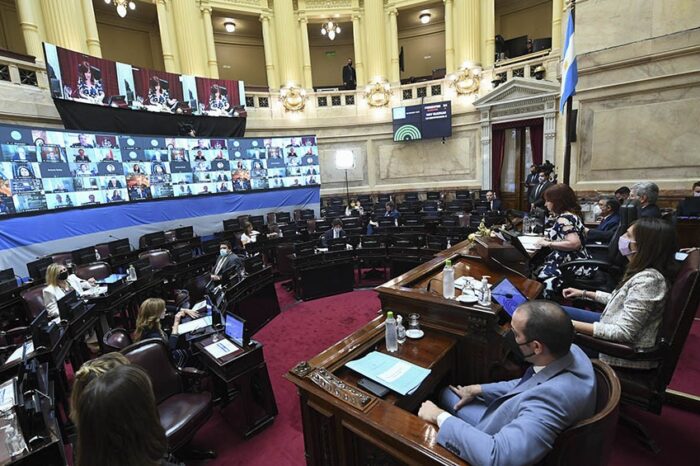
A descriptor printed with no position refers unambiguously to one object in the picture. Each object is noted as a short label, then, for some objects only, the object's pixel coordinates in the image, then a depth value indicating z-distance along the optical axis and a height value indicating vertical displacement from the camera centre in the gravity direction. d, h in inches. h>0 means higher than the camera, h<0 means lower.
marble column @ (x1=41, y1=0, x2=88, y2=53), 366.0 +190.5
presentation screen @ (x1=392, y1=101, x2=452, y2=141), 515.2 +77.0
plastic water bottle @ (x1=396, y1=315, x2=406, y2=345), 97.0 -46.7
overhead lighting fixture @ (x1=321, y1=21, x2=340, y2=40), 539.5 +242.9
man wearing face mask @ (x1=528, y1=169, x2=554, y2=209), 279.5 -23.7
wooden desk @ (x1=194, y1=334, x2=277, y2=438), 114.3 -70.3
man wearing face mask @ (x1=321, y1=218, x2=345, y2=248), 288.5 -48.7
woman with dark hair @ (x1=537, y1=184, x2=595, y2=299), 140.2 -30.9
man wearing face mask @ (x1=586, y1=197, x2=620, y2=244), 185.6 -38.4
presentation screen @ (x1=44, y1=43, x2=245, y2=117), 326.3 +117.9
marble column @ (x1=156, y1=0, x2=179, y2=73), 470.6 +213.4
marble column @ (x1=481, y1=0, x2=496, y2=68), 491.5 +197.4
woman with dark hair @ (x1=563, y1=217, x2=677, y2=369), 90.5 -37.7
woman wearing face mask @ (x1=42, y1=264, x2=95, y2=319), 167.8 -48.0
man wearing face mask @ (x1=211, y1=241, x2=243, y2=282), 200.7 -49.1
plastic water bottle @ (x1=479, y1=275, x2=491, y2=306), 97.7 -38.4
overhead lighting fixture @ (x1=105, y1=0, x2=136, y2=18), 367.9 +202.1
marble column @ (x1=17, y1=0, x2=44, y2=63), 350.6 +179.0
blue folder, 76.4 -48.3
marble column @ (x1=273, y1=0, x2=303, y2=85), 542.0 +225.4
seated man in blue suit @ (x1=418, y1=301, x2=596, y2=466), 49.4 -38.2
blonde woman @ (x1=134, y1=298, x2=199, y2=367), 125.7 -51.4
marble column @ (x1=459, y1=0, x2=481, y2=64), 497.4 +203.5
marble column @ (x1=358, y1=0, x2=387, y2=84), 545.3 +222.7
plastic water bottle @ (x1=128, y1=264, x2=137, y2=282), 204.0 -50.4
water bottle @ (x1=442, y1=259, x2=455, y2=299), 108.7 -37.3
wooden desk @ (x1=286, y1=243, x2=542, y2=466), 61.0 -47.1
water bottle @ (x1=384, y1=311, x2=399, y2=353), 92.0 -44.4
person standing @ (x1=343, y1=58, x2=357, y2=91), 575.5 +166.9
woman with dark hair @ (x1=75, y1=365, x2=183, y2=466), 48.4 -34.2
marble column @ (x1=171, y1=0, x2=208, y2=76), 478.6 +216.8
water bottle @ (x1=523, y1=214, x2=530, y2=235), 217.7 -40.6
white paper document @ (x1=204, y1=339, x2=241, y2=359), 118.0 -59.4
